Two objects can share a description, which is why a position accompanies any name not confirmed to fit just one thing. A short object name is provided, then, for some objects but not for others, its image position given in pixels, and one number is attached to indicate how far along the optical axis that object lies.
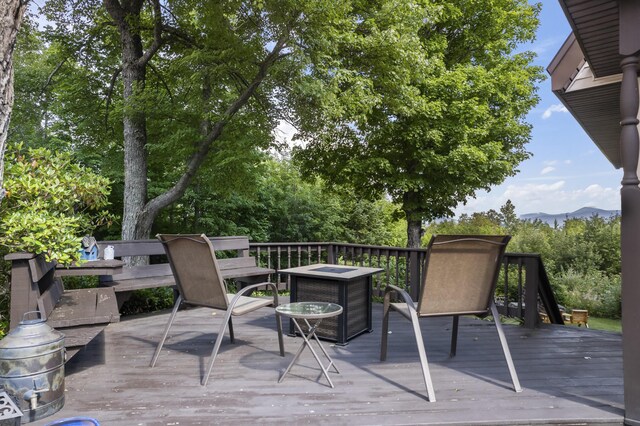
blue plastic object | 2.01
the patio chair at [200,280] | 2.96
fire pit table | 3.59
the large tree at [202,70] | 6.77
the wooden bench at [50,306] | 2.54
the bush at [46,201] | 2.74
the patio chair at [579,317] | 8.30
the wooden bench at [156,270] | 4.27
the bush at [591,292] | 9.27
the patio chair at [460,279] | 2.67
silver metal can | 2.17
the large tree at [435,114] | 8.91
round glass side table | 2.62
